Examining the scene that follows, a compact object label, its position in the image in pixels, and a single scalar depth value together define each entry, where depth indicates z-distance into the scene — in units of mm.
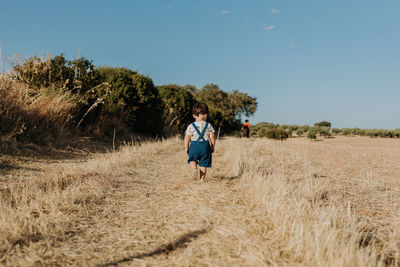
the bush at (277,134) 24098
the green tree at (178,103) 19688
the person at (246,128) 22744
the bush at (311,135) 29625
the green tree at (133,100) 12133
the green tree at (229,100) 54375
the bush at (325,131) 31814
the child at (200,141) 5273
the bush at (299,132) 36094
